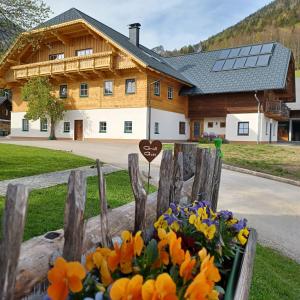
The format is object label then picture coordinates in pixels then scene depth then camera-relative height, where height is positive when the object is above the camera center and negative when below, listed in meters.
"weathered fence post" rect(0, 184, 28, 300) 1.48 -0.48
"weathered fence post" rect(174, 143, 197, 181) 4.77 -0.43
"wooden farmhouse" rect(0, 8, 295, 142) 28.70 +3.55
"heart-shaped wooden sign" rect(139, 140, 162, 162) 4.99 -0.32
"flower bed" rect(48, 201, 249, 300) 1.43 -0.72
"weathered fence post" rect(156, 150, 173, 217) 3.24 -0.50
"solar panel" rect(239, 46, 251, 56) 34.47 +7.55
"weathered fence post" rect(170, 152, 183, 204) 3.58 -0.55
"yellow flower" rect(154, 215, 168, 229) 2.71 -0.75
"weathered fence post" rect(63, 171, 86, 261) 1.86 -0.48
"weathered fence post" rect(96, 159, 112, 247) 2.29 -0.57
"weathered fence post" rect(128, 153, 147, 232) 2.80 -0.55
